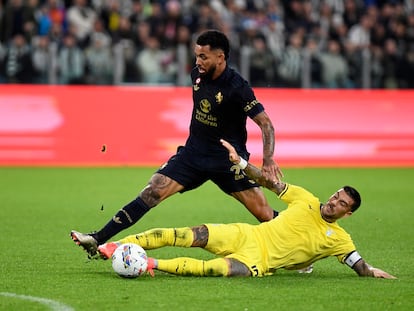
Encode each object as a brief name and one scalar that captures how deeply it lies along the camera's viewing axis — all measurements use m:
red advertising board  40.91
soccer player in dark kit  20.86
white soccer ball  18.87
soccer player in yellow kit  19.48
